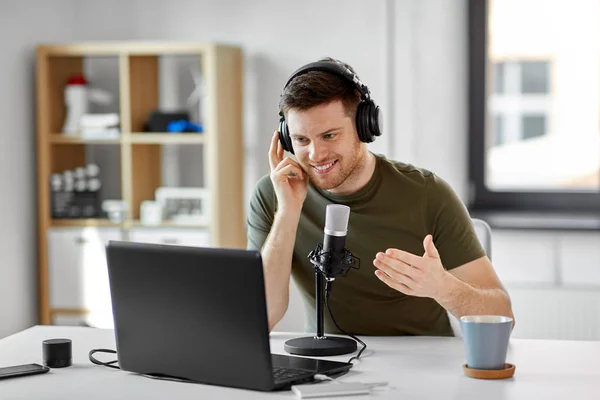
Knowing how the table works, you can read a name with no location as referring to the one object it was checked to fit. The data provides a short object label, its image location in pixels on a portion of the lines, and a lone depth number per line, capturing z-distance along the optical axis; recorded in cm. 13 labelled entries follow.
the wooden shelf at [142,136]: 385
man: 210
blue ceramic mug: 156
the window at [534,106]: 388
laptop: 149
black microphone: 179
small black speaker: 172
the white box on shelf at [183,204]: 392
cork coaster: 157
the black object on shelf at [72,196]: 401
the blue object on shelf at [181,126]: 391
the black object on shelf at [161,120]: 392
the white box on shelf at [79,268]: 396
